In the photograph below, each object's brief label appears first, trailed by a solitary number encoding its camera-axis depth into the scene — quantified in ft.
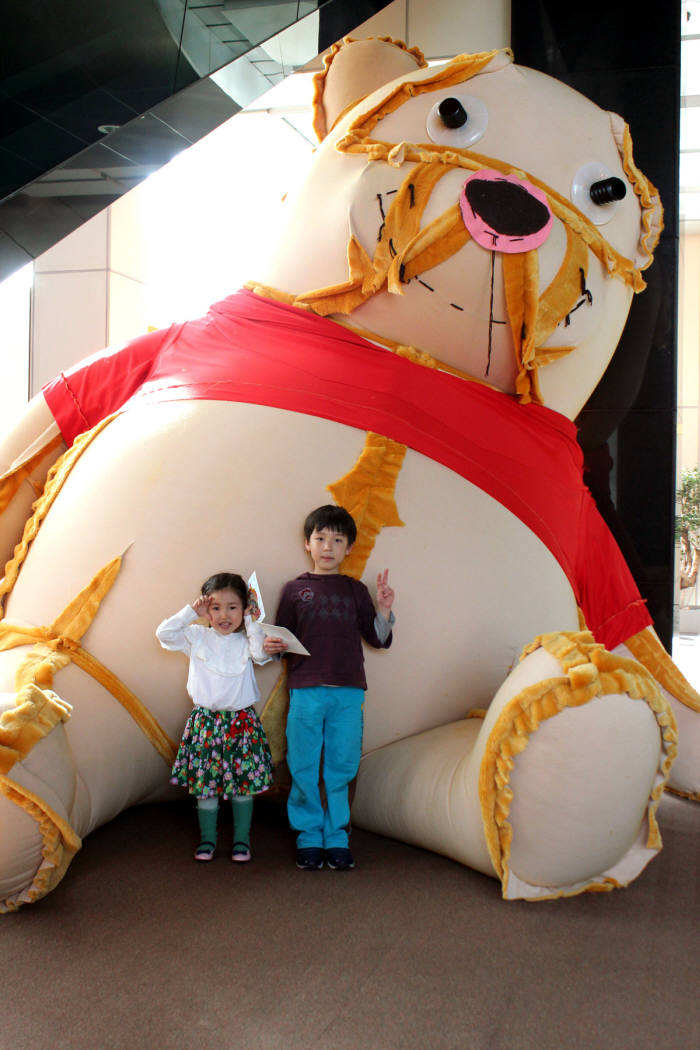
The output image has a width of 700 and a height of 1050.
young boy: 6.81
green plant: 11.43
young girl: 6.64
